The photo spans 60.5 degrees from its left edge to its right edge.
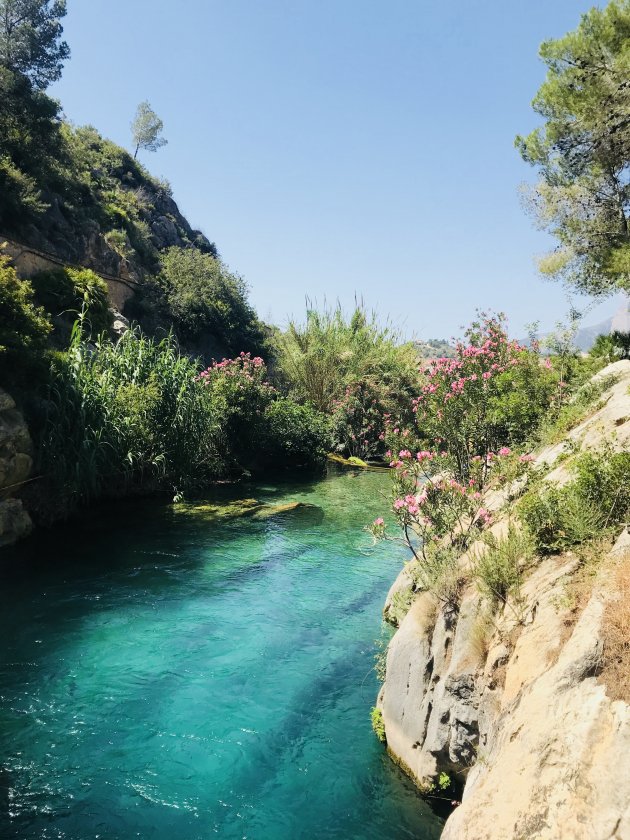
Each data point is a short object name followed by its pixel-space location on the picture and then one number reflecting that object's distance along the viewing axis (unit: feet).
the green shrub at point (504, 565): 13.41
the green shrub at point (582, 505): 12.66
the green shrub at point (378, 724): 16.11
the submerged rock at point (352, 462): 67.67
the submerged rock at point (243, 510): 40.86
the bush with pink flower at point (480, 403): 27.99
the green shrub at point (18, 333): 32.94
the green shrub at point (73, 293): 51.39
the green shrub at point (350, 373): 73.05
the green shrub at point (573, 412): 22.36
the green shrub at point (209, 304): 90.58
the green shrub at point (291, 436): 60.18
